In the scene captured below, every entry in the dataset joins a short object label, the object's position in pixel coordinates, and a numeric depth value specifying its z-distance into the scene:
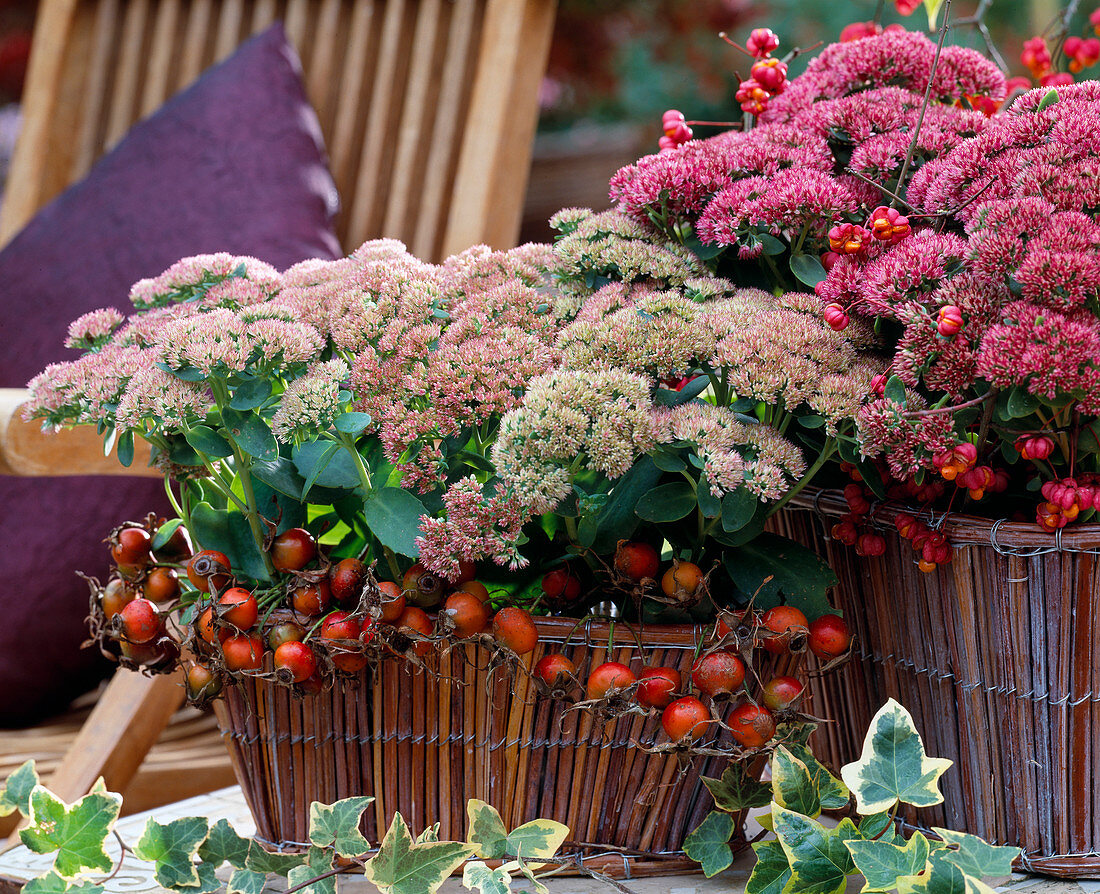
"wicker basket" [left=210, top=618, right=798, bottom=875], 1.40
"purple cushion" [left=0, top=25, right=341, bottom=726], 1.80
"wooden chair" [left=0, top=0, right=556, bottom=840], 2.01
